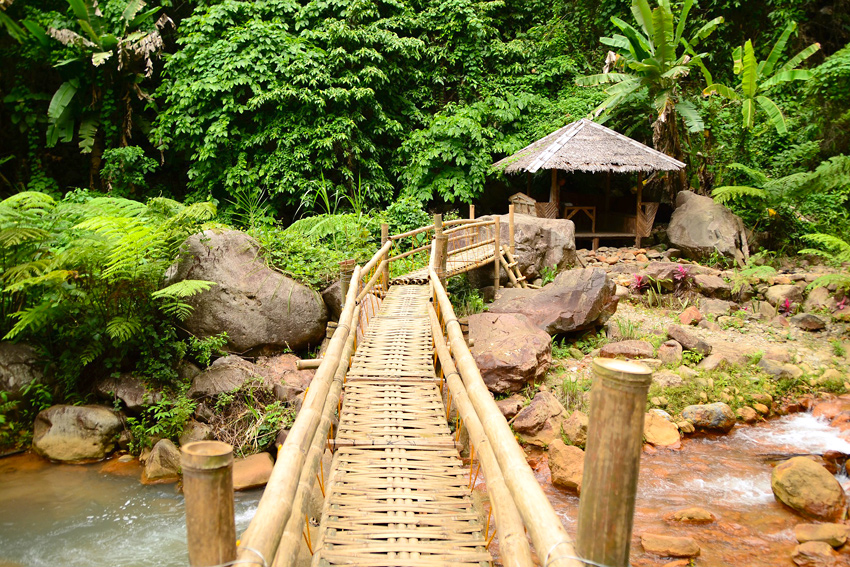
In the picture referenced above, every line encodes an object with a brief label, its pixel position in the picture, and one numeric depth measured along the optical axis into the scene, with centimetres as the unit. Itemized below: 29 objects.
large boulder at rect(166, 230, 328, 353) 658
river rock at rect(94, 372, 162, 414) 607
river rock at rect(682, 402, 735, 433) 596
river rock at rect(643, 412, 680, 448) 575
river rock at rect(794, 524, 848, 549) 414
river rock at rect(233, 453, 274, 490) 551
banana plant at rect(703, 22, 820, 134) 1005
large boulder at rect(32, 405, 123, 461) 579
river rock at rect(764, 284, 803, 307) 867
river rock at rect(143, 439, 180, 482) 560
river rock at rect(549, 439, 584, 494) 500
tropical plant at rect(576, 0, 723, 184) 1027
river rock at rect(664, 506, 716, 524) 462
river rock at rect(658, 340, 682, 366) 696
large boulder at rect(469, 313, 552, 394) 634
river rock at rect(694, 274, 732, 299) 905
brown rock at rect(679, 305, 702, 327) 828
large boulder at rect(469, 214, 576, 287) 944
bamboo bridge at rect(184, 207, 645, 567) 149
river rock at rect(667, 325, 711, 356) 716
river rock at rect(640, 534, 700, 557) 412
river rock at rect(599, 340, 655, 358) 703
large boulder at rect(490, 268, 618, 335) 748
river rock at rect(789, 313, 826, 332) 791
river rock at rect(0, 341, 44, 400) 602
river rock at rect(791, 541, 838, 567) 400
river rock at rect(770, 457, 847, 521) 453
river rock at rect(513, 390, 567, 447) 574
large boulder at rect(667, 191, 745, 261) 1029
